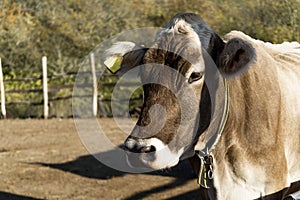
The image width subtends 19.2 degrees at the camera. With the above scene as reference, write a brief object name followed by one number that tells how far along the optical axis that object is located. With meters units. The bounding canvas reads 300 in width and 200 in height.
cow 4.81
